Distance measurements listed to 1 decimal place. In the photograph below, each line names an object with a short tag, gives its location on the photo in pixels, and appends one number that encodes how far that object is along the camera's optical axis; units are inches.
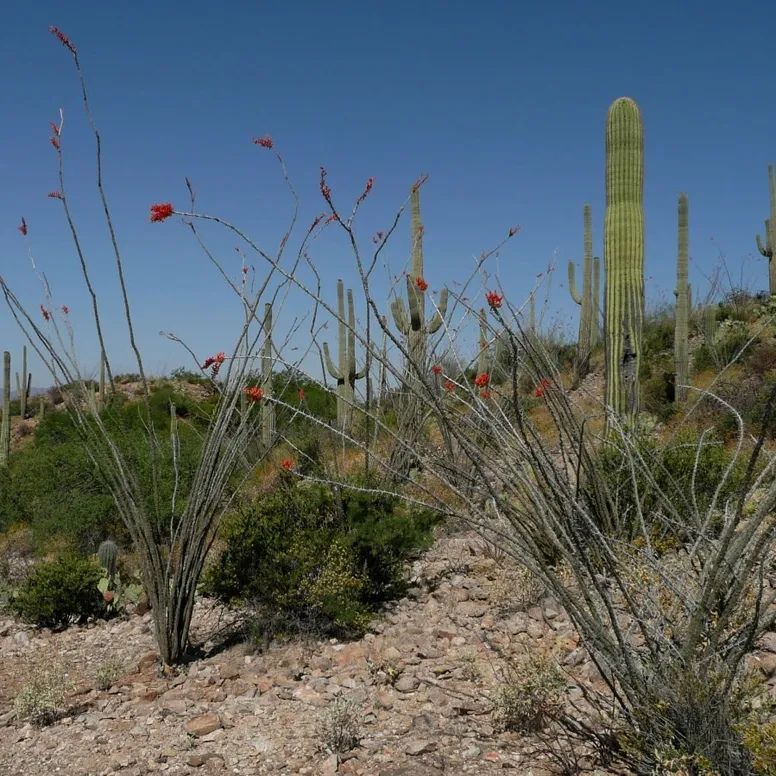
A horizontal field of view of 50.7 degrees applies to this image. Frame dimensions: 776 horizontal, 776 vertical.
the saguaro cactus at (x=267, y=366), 179.3
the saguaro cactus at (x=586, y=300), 629.0
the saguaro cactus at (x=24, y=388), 907.4
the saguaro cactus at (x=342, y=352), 432.8
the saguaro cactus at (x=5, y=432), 631.8
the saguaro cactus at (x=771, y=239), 597.6
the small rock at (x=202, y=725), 139.9
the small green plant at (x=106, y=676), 167.6
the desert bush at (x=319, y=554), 181.8
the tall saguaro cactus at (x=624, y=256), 267.9
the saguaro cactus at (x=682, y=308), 495.5
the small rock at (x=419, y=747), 124.5
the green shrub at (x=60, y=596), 215.6
